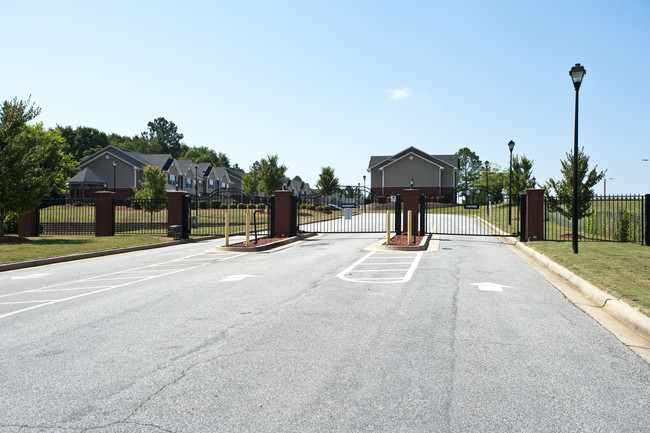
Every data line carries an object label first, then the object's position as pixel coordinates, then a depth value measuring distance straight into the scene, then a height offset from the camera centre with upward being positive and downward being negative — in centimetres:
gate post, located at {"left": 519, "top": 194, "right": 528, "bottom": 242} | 2122 -14
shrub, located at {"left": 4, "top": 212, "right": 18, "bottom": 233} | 2550 -54
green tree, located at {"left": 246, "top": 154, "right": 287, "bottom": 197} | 5109 +412
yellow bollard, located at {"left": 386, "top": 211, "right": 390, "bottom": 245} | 1814 -60
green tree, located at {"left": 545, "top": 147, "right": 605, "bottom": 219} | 2425 +149
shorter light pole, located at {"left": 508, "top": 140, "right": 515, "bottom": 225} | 3117 +439
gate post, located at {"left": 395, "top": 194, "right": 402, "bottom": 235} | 2295 -11
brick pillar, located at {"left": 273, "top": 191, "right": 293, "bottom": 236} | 2320 +13
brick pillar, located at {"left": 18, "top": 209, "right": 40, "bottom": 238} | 2470 -52
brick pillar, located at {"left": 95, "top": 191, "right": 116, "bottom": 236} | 2552 -7
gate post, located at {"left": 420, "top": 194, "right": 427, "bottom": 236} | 2352 -16
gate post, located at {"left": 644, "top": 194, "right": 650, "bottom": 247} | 1917 -17
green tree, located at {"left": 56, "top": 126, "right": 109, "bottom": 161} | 9388 +1418
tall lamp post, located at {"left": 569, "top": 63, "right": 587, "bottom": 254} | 1508 +403
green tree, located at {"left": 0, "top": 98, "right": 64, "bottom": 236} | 1977 +204
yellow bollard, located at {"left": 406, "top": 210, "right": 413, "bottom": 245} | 1815 -57
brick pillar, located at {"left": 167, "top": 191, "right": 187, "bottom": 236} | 2417 +38
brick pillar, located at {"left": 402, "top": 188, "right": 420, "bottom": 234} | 2256 +54
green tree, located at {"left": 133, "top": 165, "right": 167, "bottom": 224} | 3722 +221
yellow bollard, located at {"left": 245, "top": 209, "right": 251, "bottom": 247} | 1688 -36
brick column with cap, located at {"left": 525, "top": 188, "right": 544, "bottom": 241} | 2088 -1
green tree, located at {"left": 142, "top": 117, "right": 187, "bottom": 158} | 13350 +2144
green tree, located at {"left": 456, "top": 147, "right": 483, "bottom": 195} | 12124 +1316
